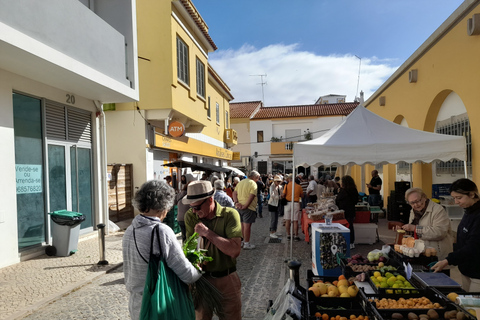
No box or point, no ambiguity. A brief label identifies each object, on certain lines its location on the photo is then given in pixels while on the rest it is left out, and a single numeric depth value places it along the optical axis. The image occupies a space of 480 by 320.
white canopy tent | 6.44
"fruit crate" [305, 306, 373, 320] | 2.68
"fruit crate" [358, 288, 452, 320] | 2.62
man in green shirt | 2.93
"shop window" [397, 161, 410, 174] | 13.06
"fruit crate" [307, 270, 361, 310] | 2.92
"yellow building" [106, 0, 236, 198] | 12.50
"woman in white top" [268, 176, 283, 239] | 9.49
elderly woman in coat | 4.48
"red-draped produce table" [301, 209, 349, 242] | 7.60
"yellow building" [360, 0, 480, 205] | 6.93
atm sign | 14.24
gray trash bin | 7.63
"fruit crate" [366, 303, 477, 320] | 2.60
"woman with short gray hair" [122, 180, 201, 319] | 2.42
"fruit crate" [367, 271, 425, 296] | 3.06
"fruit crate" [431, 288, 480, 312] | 2.64
